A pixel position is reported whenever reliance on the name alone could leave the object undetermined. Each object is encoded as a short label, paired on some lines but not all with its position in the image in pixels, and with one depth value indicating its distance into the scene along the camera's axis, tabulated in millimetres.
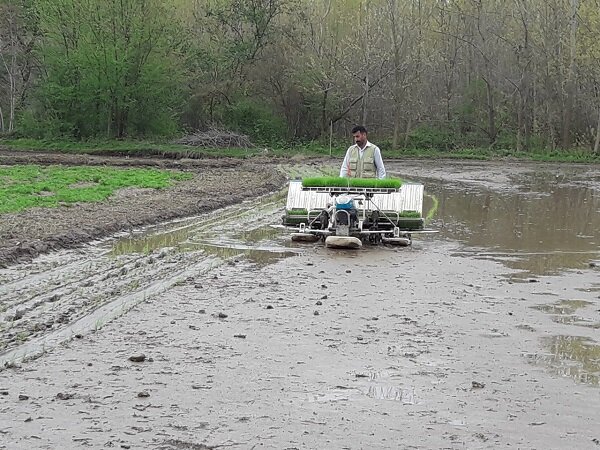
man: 15180
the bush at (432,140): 48156
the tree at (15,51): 49719
